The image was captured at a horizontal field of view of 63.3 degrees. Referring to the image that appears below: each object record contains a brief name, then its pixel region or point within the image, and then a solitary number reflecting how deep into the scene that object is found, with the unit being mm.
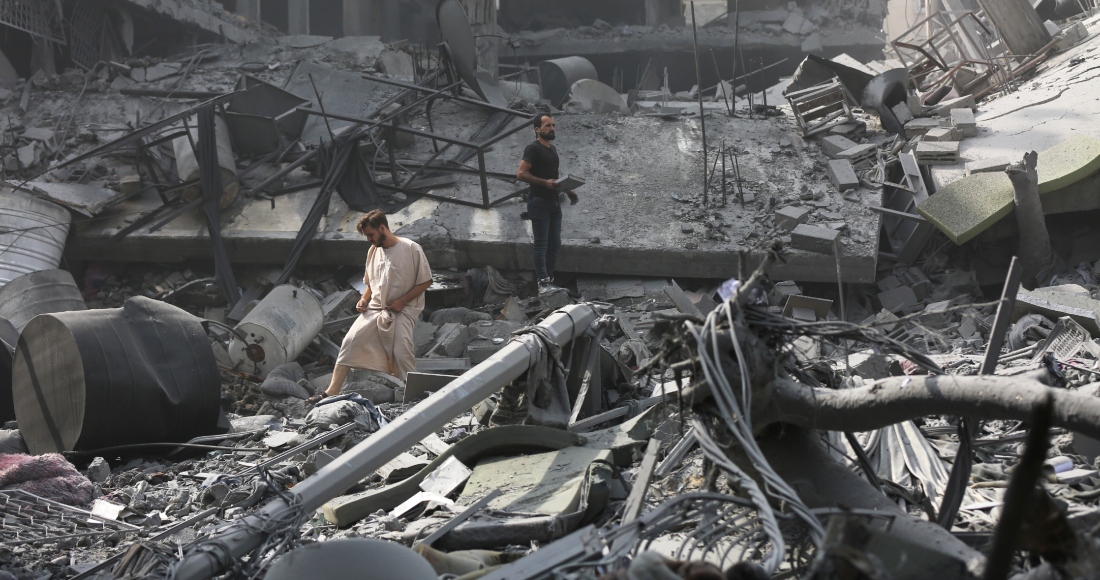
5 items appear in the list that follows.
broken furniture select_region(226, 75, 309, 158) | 11227
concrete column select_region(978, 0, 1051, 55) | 12906
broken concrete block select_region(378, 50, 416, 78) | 13633
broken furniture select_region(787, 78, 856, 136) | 10945
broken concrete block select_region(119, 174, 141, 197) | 10822
